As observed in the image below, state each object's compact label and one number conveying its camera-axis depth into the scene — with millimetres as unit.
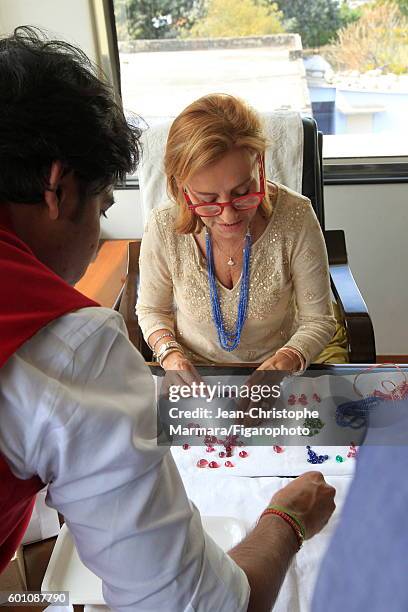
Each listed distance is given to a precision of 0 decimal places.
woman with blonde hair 1427
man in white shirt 550
